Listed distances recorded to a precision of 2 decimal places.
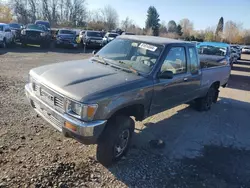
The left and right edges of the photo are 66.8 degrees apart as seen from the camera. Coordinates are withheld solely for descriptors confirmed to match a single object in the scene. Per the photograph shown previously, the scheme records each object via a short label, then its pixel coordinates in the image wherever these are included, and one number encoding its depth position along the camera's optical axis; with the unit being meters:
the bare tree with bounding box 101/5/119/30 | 53.74
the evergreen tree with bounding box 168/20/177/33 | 64.06
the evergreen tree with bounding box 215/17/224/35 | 57.76
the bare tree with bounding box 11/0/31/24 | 51.61
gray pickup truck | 2.57
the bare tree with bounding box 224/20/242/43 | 47.92
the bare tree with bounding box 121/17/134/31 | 59.45
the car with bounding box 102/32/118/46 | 19.71
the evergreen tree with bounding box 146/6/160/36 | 62.22
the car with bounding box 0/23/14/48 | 14.23
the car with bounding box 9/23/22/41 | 17.67
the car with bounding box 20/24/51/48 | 16.42
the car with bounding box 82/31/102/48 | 18.47
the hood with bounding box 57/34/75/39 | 17.98
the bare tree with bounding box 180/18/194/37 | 69.41
